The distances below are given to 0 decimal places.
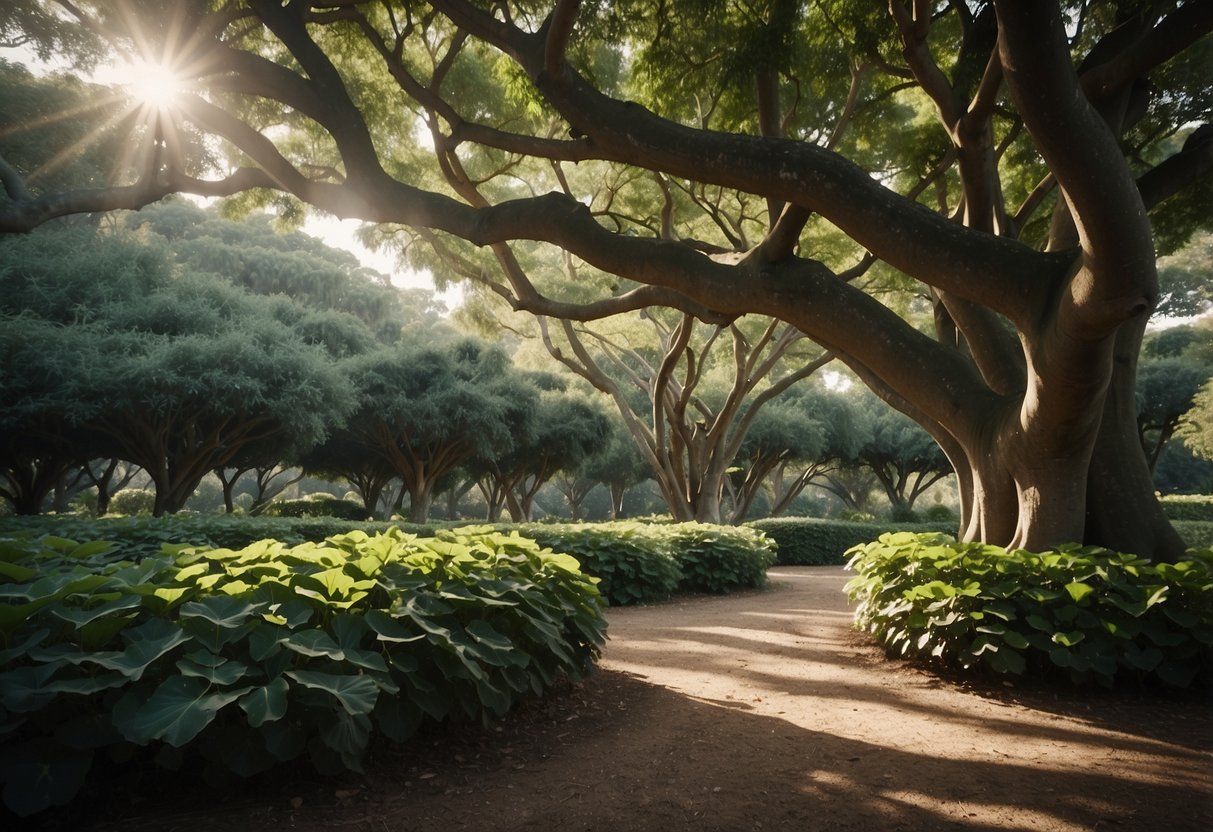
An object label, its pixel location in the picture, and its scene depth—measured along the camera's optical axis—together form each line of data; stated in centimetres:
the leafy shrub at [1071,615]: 449
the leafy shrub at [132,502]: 3266
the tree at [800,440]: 2830
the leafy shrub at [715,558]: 1165
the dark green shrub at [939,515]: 2542
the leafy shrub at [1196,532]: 1509
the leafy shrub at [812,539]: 2064
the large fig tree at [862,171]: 418
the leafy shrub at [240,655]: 238
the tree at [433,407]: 2278
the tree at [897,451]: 3248
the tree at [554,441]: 2705
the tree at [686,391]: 1602
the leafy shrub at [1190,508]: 2162
